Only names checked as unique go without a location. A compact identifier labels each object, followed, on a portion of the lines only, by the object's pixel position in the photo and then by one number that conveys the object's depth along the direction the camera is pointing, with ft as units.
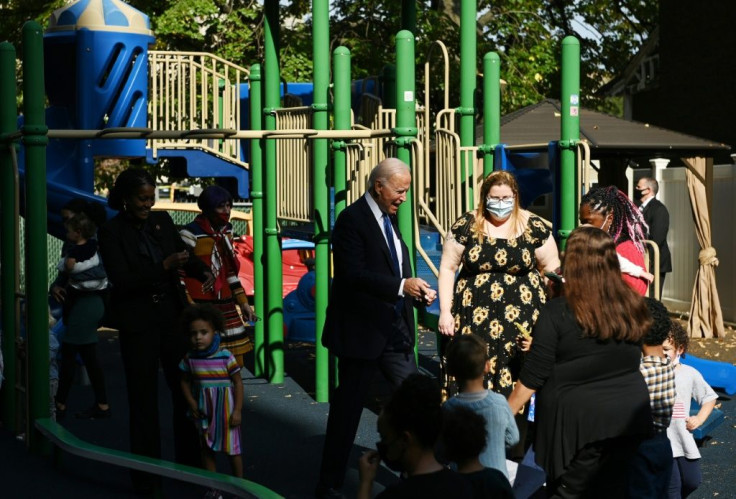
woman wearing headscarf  27.94
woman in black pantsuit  22.00
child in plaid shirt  16.57
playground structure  25.41
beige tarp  48.19
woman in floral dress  21.65
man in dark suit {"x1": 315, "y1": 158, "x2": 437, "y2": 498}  22.12
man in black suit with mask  47.34
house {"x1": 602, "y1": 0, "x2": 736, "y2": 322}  82.23
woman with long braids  22.97
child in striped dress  21.88
